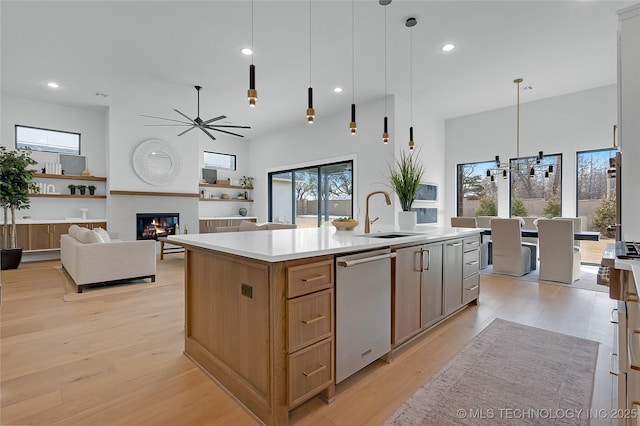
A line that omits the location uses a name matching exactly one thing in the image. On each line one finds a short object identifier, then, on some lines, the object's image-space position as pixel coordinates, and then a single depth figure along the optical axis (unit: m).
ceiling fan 5.29
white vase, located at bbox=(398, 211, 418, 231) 3.16
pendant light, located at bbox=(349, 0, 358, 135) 3.03
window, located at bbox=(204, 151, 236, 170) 8.83
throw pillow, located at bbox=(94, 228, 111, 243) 4.52
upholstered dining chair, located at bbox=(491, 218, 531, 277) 4.73
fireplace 6.87
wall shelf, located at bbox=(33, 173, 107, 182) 5.97
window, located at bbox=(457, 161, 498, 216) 6.87
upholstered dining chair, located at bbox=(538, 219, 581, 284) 4.29
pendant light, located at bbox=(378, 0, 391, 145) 3.14
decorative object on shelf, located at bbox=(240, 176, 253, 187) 9.26
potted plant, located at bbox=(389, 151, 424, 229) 3.10
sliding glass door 6.98
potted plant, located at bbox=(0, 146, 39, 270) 4.96
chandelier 6.20
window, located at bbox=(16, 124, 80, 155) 6.07
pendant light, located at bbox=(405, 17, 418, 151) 3.47
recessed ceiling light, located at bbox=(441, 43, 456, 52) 4.02
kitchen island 1.50
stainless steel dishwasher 1.77
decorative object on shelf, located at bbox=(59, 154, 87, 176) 6.42
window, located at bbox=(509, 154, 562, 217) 6.04
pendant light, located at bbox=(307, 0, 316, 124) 2.53
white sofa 3.86
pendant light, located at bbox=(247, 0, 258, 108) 2.33
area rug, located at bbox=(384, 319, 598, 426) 1.60
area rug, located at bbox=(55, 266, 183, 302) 3.70
